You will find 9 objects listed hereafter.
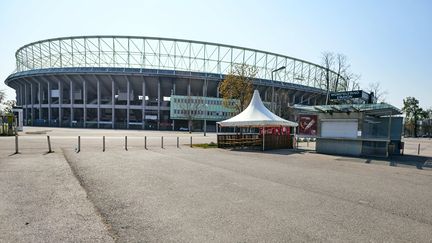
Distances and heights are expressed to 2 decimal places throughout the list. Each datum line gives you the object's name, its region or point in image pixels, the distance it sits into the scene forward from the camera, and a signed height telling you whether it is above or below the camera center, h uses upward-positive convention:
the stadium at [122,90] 65.38 +5.66
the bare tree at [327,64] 38.62 +7.54
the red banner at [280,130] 26.03 -1.66
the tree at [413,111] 83.38 +1.93
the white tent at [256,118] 19.39 -0.37
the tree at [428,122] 85.44 -1.55
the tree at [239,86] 25.73 +2.61
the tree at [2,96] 54.72 +2.22
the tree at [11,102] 81.87 +1.55
